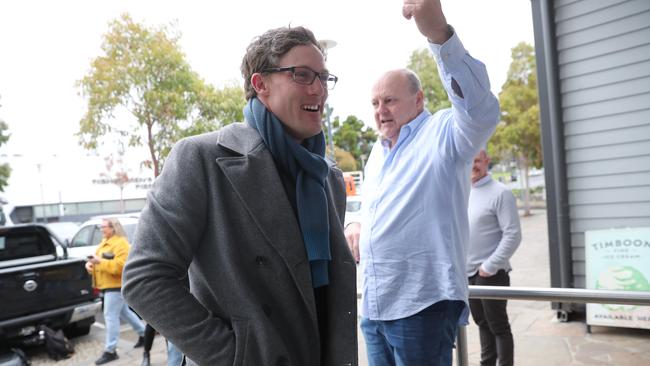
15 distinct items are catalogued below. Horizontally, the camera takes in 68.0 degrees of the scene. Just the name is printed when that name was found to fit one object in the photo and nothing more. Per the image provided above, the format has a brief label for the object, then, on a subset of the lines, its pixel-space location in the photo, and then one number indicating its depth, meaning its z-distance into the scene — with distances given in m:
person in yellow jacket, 5.67
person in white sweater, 3.24
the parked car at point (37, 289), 5.66
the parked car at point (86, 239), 9.17
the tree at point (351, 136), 22.28
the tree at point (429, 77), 17.23
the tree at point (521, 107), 19.06
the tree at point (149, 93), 8.99
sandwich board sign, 4.61
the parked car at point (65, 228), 16.03
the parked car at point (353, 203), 8.54
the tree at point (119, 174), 27.58
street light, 7.24
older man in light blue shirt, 1.74
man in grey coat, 1.15
